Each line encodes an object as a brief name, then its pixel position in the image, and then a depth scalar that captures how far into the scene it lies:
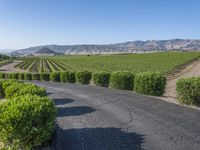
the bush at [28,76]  48.49
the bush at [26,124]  7.03
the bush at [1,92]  20.38
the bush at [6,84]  18.23
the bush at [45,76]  43.53
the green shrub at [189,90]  14.42
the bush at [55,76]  38.78
